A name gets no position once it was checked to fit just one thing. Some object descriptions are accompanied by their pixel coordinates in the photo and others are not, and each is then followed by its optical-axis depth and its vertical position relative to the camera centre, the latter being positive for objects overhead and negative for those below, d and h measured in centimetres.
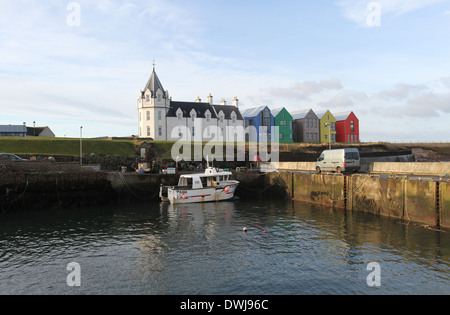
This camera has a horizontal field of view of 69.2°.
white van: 3484 -42
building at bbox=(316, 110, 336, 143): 8262 +829
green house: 7856 +823
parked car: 3528 +40
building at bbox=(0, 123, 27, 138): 8017 +751
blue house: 7731 +792
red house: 8306 +749
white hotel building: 6981 +885
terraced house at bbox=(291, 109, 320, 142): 8119 +781
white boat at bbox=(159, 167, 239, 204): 3570 -339
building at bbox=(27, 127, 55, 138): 8491 +769
